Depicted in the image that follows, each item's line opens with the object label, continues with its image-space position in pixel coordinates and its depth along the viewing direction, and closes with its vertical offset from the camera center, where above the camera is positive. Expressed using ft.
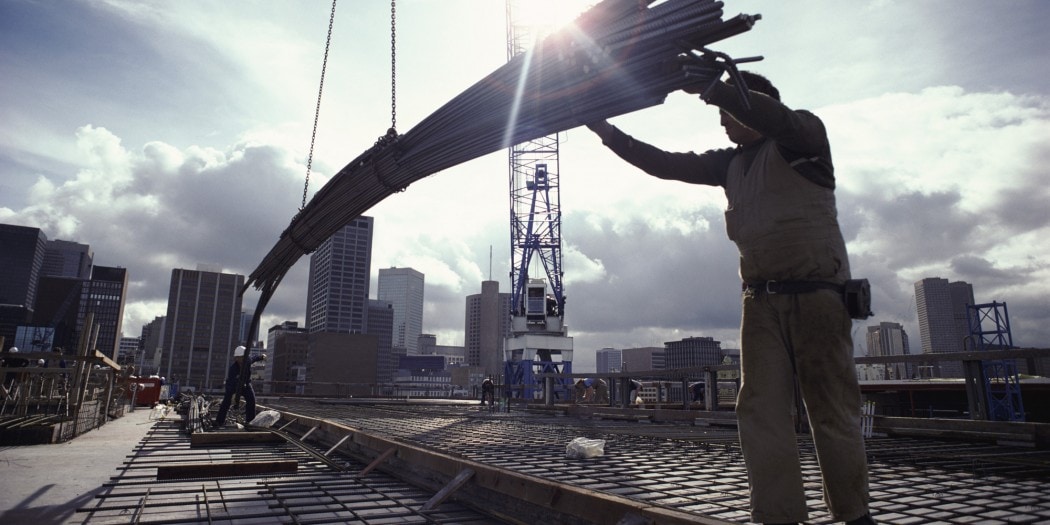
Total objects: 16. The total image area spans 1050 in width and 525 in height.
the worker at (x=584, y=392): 74.54 -2.81
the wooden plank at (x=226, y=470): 14.70 -2.61
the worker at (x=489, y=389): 66.54 -2.31
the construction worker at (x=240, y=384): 31.78 -0.88
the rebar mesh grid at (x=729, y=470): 10.10 -2.34
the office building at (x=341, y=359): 414.21 +7.18
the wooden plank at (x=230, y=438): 22.29 -2.72
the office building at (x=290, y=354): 471.21 +11.66
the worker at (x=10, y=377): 33.51 -0.75
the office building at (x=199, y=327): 584.81 +41.21
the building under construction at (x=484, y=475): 10.36 -2.49
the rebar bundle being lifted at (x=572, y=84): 8.51 +5.49
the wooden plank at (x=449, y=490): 11.54 -2.45
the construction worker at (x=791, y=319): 7.05 +0.67
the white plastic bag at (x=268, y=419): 29.48 -2.55
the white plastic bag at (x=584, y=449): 15.98 -2.13
